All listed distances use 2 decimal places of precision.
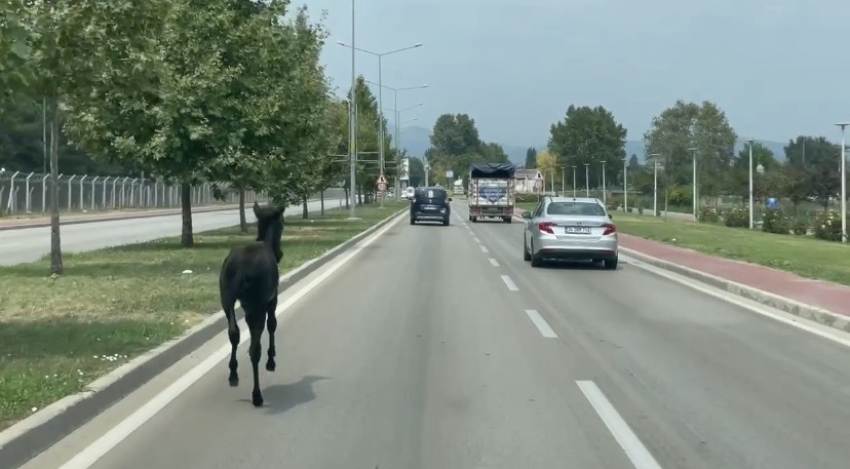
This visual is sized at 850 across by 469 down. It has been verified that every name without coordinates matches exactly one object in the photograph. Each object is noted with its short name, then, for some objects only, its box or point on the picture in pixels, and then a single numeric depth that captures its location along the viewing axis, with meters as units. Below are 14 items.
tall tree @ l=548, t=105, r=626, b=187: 123.62
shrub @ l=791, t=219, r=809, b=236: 51.09
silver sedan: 22.89
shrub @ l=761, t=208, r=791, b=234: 51.69
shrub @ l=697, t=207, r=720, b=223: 63.35
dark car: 50.72
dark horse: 8.54
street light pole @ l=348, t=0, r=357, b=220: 49.72
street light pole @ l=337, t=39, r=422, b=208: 75.06
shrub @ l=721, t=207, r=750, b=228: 59.00
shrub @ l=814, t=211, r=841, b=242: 45.62
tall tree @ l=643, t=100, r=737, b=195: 92.56
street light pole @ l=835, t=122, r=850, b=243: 41.03
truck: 56.97
